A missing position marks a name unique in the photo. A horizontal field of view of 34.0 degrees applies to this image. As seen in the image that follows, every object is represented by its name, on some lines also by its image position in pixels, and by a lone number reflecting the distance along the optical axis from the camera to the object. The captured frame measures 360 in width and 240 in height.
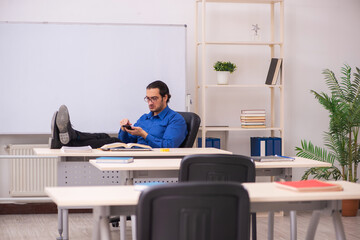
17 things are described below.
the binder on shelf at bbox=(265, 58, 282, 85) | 5.92
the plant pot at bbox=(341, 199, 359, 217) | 5.93
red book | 2.34
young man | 4.49
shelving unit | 5.82
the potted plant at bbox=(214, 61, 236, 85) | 5.93
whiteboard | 5.69
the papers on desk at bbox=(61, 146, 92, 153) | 4.24
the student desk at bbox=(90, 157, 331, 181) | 3.45
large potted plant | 5.79
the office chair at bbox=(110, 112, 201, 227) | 4.98
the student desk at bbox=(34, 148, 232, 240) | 4.18
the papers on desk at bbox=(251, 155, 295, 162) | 3.83
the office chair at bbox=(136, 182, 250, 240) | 1.89
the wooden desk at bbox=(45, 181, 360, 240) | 2.10
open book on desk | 4.41
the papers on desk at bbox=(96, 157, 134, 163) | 3.57
